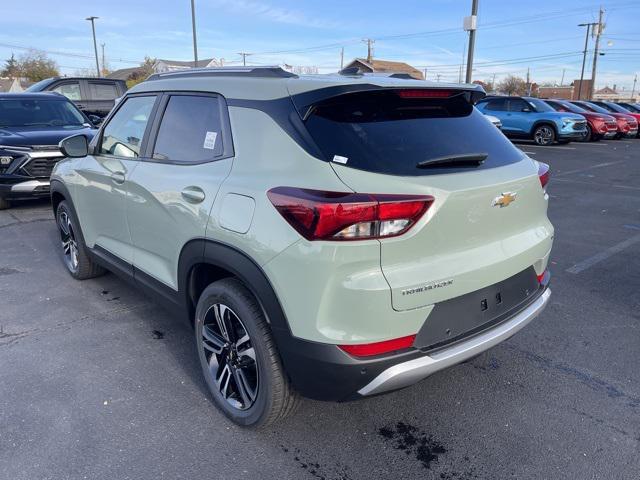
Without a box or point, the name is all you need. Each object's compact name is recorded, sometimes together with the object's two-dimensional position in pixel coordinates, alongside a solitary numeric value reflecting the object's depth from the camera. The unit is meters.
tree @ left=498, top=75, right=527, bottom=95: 76.75
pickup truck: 13.11
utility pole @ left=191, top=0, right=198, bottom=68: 25.17
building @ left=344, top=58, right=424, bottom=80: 59.83
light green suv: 2.12
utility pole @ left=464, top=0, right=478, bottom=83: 15.12
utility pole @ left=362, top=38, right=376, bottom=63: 66.98
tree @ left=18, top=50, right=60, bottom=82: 61.97
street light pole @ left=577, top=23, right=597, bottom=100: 48.64
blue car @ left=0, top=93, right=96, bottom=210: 7.25
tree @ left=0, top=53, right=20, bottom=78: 73.00
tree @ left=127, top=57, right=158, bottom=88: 65.90
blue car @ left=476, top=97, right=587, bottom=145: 18.39
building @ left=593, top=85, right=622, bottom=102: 93.06
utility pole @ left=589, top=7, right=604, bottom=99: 43.66
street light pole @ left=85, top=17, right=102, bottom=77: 45.81
